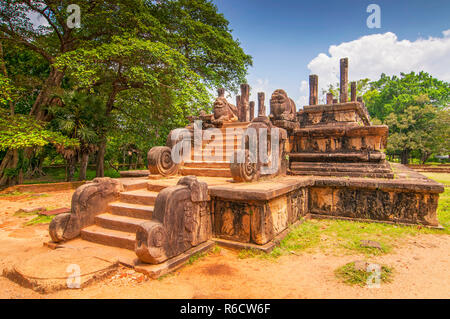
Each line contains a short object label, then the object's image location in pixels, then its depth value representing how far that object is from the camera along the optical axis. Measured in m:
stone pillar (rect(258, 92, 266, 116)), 17.02
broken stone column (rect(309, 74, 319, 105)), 9.66
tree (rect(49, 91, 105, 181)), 10.05
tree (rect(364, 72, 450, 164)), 26.31
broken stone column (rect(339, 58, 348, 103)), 8.66
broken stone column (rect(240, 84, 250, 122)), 12.70
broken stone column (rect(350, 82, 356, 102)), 13.19
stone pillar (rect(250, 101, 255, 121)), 19.06
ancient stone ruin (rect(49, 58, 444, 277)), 3.32
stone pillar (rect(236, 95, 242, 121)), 16.72
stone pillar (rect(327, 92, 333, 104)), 14.28
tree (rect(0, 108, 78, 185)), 7.56
